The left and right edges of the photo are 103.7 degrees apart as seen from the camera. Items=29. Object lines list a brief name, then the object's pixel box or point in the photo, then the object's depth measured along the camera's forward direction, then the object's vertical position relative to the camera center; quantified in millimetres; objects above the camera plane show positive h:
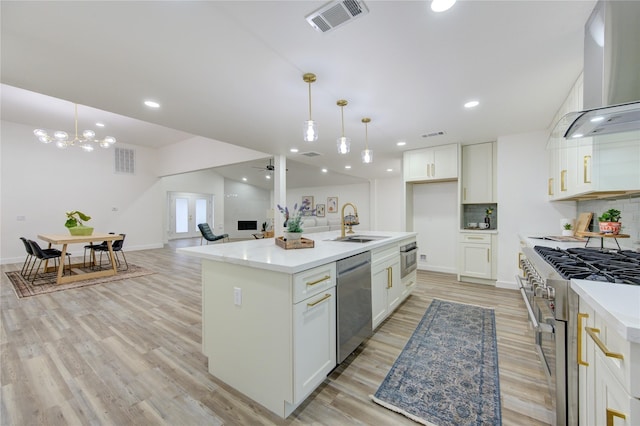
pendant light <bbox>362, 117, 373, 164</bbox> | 3039 +1201
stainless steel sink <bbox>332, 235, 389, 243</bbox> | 2999 -320
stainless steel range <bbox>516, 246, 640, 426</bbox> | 1226 -529
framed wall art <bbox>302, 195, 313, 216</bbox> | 11708 +696
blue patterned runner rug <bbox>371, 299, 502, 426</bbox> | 1548 -1231
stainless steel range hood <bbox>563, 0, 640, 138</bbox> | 1346 +790
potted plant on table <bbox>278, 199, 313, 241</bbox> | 2203 -138
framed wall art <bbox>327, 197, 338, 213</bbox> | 10984 +340
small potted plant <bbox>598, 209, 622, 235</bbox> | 2020 -95
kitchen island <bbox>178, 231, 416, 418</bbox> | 1498 -707
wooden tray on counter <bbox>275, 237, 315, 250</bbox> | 2133 -271
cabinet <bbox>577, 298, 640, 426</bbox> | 725 -571
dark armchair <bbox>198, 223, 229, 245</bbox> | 7630 -643
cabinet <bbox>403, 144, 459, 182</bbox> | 4461 +898
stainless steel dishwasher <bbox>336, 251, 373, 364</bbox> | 1914 -745
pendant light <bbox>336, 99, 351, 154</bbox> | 2716 +750
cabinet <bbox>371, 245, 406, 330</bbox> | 2477 -773
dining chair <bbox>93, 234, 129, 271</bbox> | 5305 -726
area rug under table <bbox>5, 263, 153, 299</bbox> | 3860 -1188
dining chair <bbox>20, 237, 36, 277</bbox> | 4535 -976
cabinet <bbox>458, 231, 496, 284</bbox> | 4164 -781
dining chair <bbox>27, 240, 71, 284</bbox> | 4340 -700
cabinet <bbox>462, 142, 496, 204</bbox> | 4395 +686
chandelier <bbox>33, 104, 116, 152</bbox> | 4496 +1431
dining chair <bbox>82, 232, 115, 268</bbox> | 5395 -718
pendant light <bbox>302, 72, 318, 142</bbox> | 2289 +790
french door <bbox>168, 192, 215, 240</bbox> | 10117 -11
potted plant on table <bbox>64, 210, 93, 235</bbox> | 4918 -279
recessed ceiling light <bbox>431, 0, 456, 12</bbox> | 1445 +1214
